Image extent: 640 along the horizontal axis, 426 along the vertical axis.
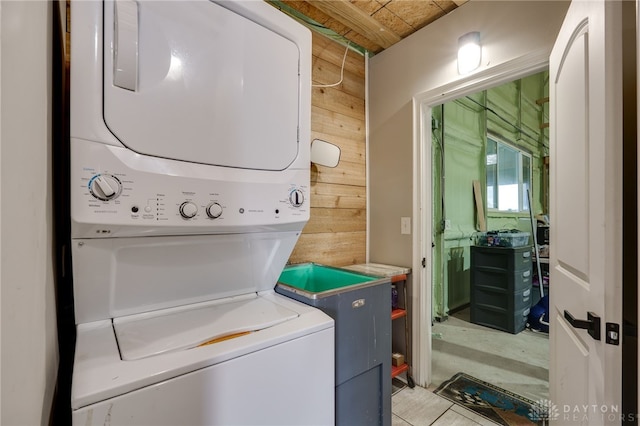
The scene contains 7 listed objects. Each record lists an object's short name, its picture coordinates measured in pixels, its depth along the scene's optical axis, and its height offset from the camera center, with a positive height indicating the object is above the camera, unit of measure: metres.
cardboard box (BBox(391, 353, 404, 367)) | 1.94 -1.04
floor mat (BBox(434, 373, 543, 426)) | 1.66 -1.22
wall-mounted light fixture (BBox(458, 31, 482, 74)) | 1.66 +0.96
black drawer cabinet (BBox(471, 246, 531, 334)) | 2.84 -0.79
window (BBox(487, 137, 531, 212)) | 3.94 +0.54
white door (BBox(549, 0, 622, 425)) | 0.79 +0.00
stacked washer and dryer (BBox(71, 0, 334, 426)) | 0.67 +0.01
